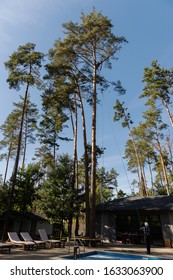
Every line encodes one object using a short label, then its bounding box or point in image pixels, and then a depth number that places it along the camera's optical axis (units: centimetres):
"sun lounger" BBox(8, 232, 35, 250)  1047
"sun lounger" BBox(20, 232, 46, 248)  1137
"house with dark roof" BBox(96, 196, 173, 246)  1475
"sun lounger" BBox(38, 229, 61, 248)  1187
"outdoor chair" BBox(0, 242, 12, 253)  927
